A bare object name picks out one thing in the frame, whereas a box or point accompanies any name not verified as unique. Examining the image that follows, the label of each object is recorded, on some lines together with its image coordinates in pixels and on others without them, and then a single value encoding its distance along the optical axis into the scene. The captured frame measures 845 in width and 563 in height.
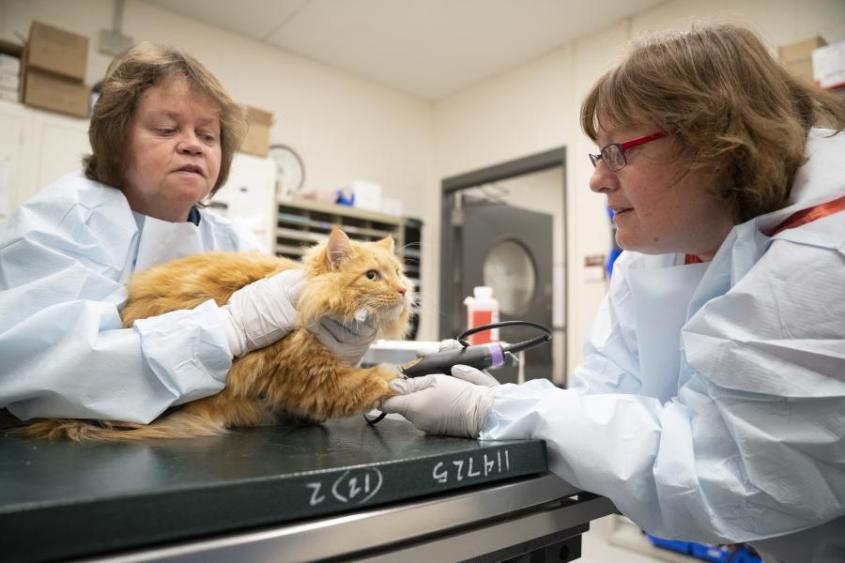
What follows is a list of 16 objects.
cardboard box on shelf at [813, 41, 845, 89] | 2.17
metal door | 3.94
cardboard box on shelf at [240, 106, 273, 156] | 3.18
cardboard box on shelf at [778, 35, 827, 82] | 2.34
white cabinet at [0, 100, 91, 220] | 2.44
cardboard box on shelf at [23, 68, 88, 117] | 2.49
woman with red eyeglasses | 0.68
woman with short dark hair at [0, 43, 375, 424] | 0.78
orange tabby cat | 0.83
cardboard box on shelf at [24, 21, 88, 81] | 2.41
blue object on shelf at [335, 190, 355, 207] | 3.70
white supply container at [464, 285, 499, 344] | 1.74
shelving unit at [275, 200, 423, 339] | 3.42
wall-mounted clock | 3.71
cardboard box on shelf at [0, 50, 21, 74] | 2.49
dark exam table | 0.41
